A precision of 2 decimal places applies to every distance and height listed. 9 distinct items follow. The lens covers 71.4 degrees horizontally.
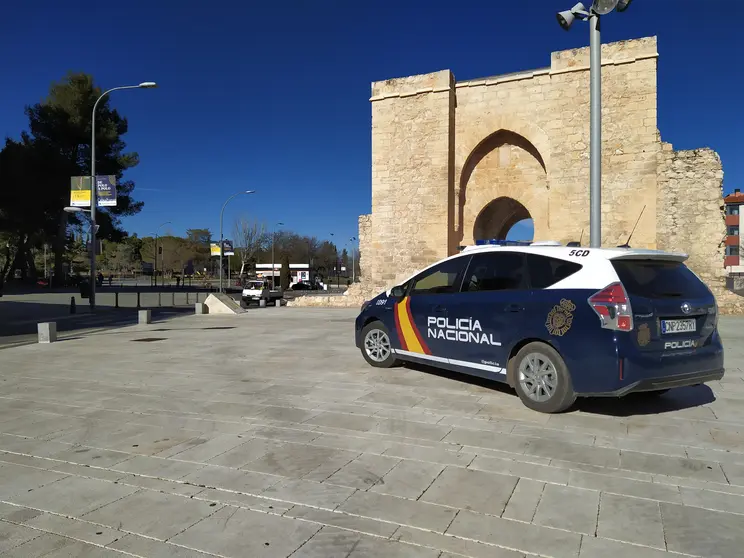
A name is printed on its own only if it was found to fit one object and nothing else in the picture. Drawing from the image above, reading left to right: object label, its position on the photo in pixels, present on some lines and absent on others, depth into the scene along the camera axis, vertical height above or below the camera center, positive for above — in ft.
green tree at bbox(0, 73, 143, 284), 140.15 +31.28
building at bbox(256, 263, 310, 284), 229.25 +0.83
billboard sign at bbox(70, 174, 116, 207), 69.41 +11.15
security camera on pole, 30.22 +10.21
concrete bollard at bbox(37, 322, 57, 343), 39.19 -4.54
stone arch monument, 69.21 +15.81
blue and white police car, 15.28 -1.54
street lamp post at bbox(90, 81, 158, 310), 66.28 +9.59
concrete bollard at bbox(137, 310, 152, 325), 53.91 -4.62
